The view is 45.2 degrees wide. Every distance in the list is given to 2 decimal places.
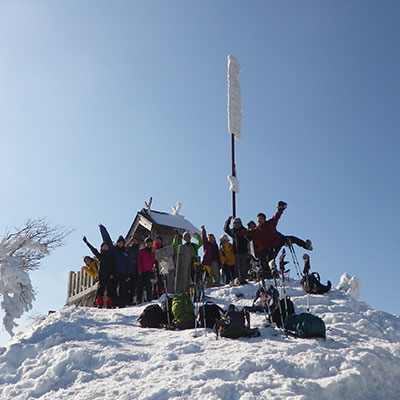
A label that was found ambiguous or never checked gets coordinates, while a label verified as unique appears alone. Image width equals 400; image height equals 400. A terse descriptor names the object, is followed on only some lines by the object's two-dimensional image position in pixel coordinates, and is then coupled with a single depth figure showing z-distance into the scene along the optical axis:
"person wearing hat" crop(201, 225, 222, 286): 12.44
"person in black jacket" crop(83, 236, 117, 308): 11.58
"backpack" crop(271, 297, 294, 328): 8.18
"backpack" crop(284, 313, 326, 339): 7.36
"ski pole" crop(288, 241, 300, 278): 10.86
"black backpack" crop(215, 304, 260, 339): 7.51
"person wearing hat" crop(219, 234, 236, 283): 12.96
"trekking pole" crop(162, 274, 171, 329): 8.68
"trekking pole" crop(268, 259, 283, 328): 9.66
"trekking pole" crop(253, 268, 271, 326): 8.34
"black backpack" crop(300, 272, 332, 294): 10.63
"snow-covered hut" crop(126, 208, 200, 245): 19.44
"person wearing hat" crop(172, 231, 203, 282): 12.02
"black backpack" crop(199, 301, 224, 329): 8.30
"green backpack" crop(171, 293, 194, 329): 8.52
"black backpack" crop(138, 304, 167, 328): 8.87
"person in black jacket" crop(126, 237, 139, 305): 12.37
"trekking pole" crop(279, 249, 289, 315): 9.61
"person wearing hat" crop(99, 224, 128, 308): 11.99
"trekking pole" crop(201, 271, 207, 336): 8.04
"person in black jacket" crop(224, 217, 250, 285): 12.09
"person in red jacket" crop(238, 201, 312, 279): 10.98
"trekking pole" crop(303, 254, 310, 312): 10.73
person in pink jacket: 12.23
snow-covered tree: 10.73
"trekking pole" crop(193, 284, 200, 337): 8.06
